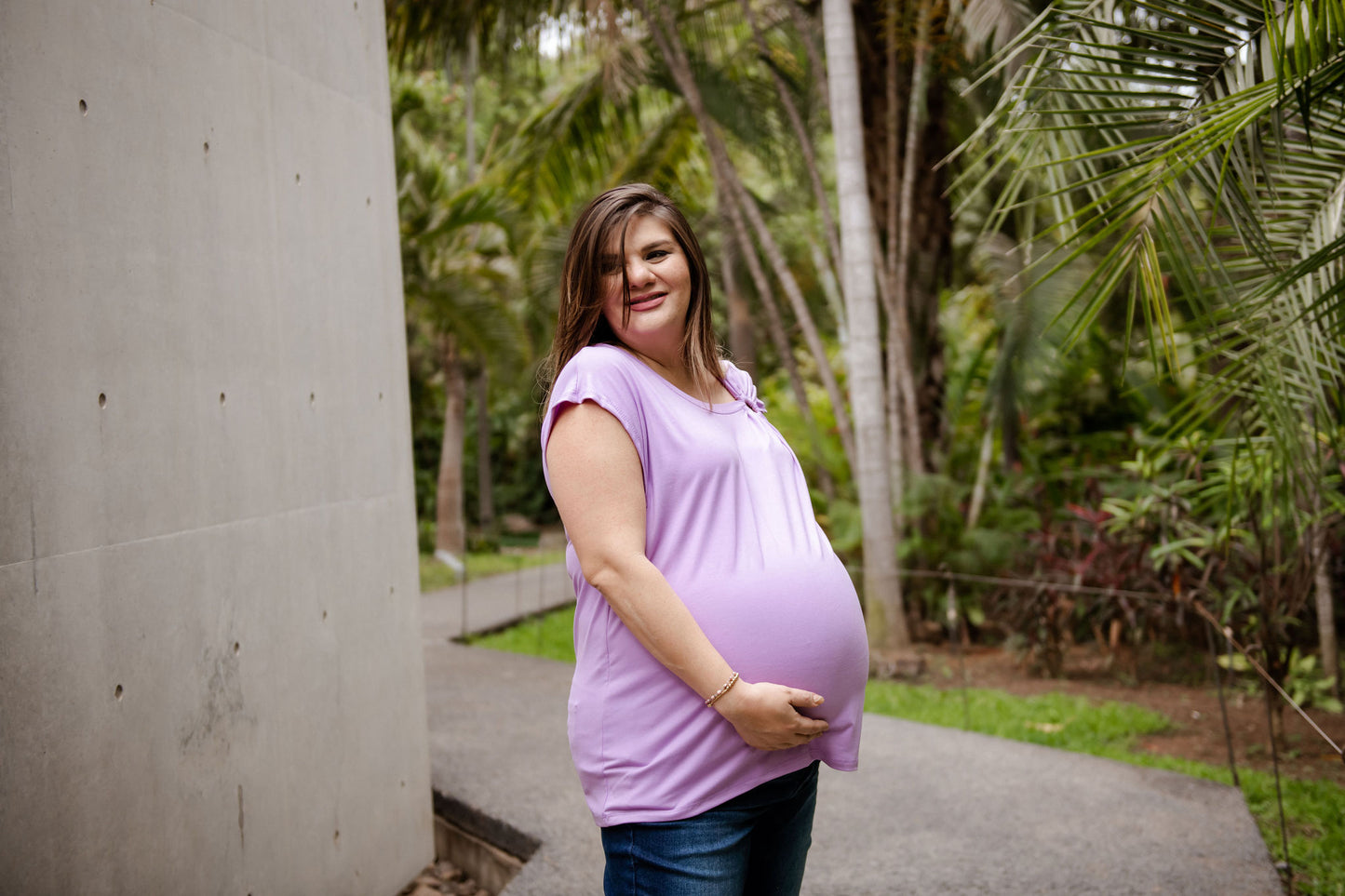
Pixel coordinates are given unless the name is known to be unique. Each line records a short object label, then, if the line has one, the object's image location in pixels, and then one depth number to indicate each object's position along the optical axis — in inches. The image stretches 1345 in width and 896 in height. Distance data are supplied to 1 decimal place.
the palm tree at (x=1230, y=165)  89.0
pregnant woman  57.8
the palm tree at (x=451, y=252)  400.2
